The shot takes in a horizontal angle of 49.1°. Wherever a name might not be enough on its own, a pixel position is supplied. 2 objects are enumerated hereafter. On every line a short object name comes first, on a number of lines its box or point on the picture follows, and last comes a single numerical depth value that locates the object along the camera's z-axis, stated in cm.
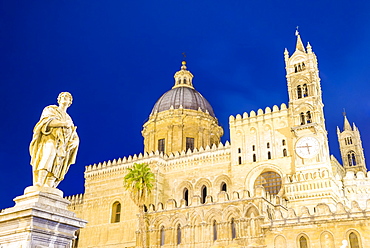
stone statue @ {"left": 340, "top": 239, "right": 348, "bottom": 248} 2531
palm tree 3728
